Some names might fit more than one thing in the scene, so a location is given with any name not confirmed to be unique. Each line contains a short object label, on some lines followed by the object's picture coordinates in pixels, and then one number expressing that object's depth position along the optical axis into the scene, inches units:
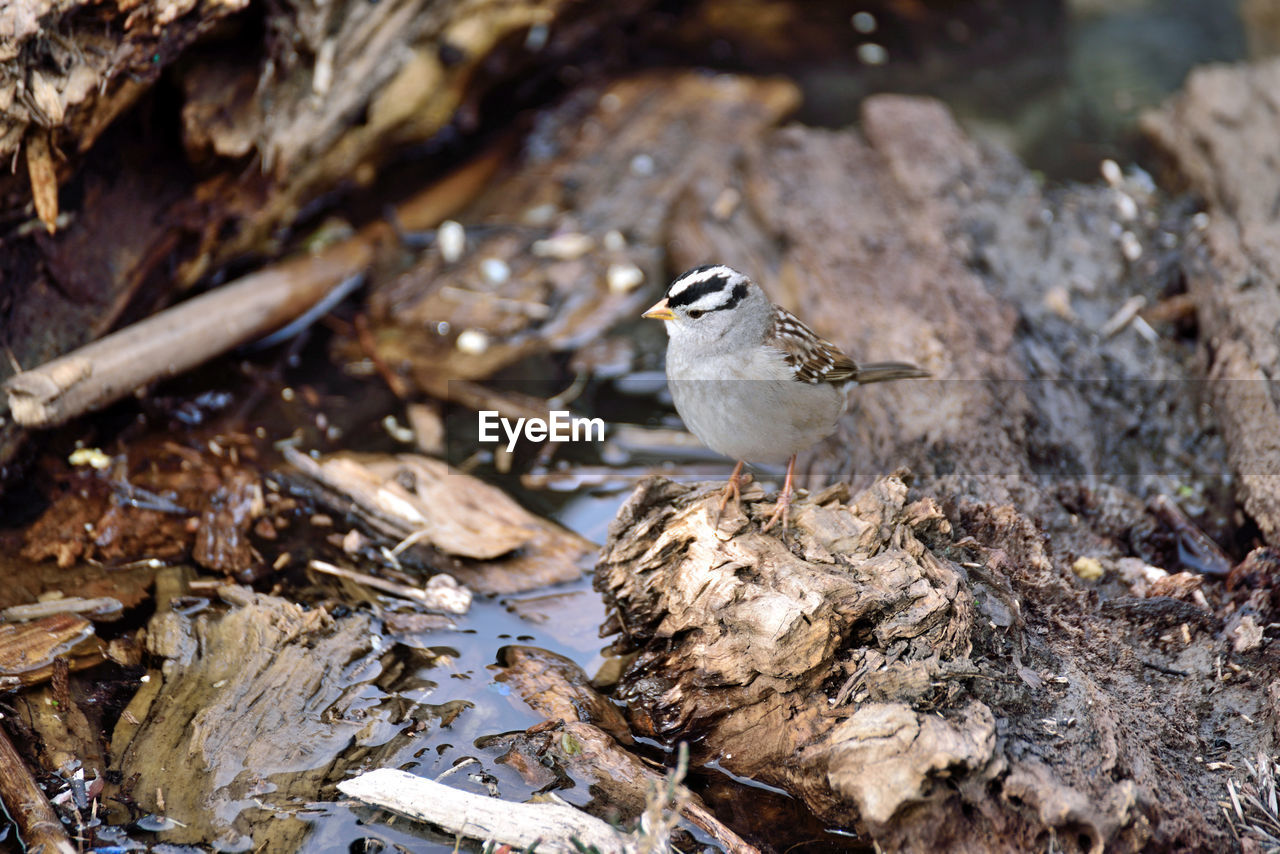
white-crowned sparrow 178.9
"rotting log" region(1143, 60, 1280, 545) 208.5
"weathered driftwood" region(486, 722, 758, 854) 153.4
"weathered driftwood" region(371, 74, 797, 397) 276.4
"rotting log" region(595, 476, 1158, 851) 130.7
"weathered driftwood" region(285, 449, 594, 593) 209.8
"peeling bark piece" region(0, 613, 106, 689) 168.6
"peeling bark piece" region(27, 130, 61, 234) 190.1
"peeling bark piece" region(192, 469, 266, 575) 200.8
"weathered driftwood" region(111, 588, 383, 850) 151.5
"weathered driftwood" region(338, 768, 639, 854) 141.3
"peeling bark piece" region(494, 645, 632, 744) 174.1
